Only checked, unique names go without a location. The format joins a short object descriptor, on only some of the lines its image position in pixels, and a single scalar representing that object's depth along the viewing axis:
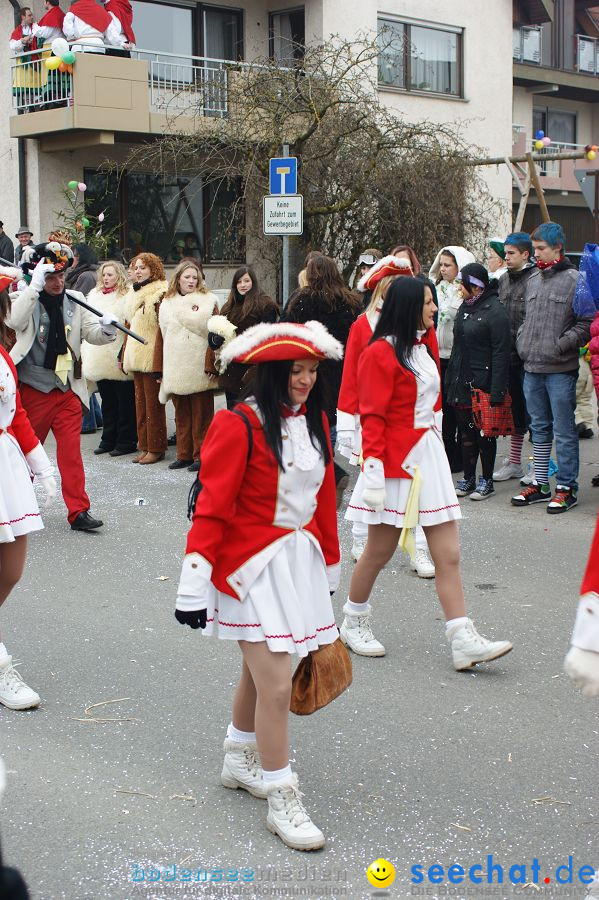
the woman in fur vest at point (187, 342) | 10.75
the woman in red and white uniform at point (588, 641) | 3.14
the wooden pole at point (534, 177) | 15.30
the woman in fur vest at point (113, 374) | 11.53
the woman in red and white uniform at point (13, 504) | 5.12
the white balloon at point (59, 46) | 17.59
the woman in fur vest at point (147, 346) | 11.16
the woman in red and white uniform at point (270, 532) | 3.77
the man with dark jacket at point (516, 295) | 9.30
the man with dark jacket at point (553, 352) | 8.77
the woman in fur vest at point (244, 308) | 10.44
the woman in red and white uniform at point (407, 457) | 5.39
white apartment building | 18.56
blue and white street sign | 12.76
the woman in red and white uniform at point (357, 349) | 6.43
